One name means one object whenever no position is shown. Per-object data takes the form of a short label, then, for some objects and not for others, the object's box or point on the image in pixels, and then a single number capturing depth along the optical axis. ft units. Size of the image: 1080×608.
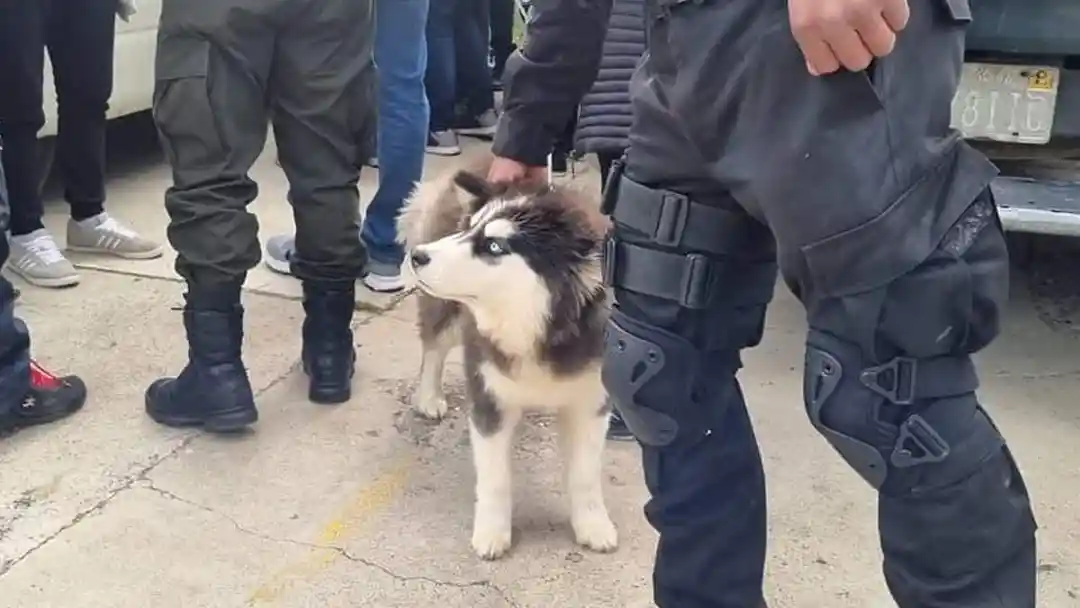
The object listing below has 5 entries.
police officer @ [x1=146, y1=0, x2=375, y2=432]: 9.07
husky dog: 7.80
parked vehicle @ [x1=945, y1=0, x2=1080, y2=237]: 10.25
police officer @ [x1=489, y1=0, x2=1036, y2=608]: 4.64
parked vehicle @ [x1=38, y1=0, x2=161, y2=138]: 15.75
